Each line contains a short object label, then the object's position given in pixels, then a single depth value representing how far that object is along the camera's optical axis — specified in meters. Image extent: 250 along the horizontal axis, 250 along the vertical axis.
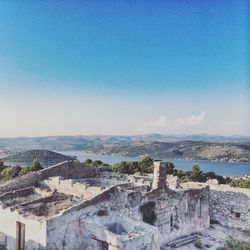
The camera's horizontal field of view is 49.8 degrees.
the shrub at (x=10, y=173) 24.21
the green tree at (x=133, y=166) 24.87
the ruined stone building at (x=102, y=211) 10.35
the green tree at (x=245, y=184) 20.53
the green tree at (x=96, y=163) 28.19
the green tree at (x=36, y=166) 24.66
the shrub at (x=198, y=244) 13.39
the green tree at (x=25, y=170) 24.08
